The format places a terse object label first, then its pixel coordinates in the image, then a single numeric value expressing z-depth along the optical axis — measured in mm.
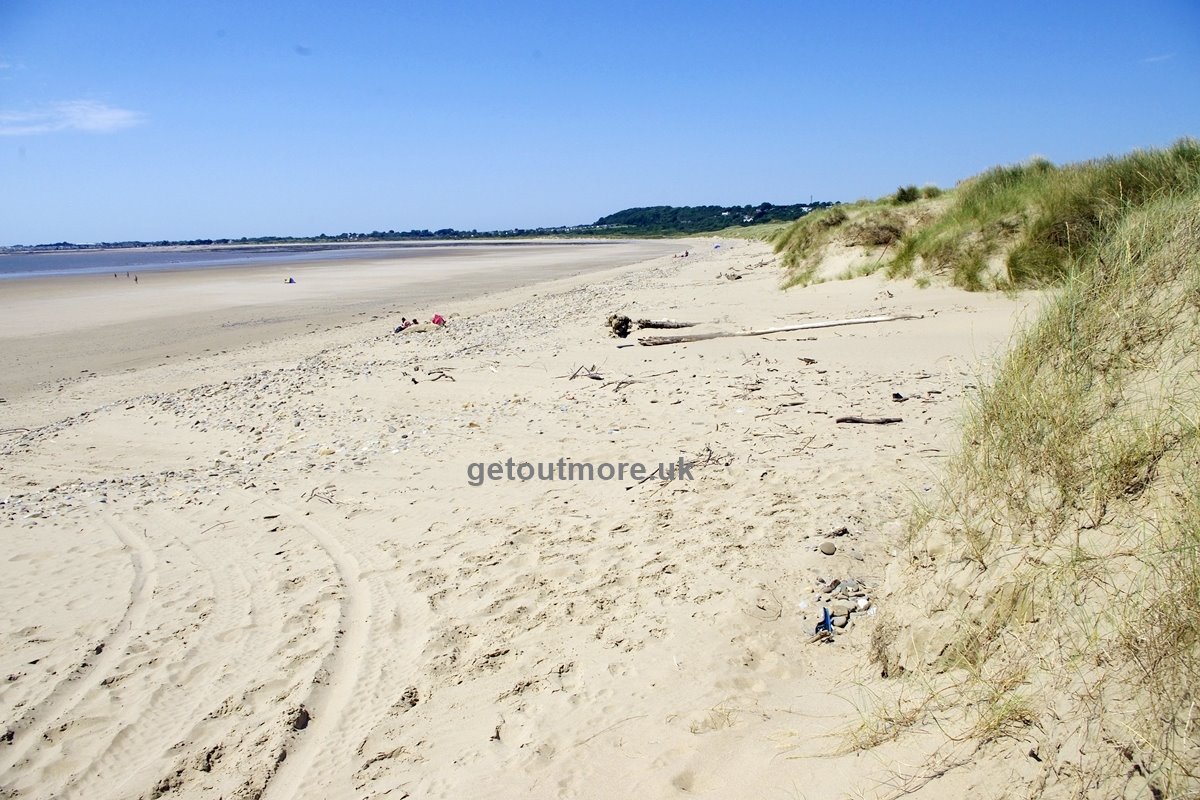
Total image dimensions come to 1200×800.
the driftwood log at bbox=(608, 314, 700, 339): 11258
